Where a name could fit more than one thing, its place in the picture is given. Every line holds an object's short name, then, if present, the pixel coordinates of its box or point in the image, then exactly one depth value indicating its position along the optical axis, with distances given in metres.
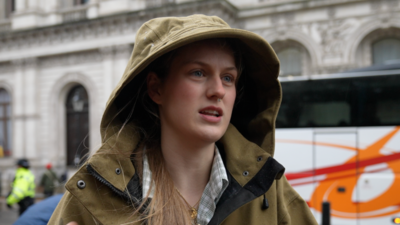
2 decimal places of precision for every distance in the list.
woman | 1.50
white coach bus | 6.45
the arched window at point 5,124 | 18.91
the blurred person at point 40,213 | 2.57
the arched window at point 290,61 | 14.29
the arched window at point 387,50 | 12.99
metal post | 5.73
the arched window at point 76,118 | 17.83
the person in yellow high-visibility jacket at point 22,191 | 8.05
